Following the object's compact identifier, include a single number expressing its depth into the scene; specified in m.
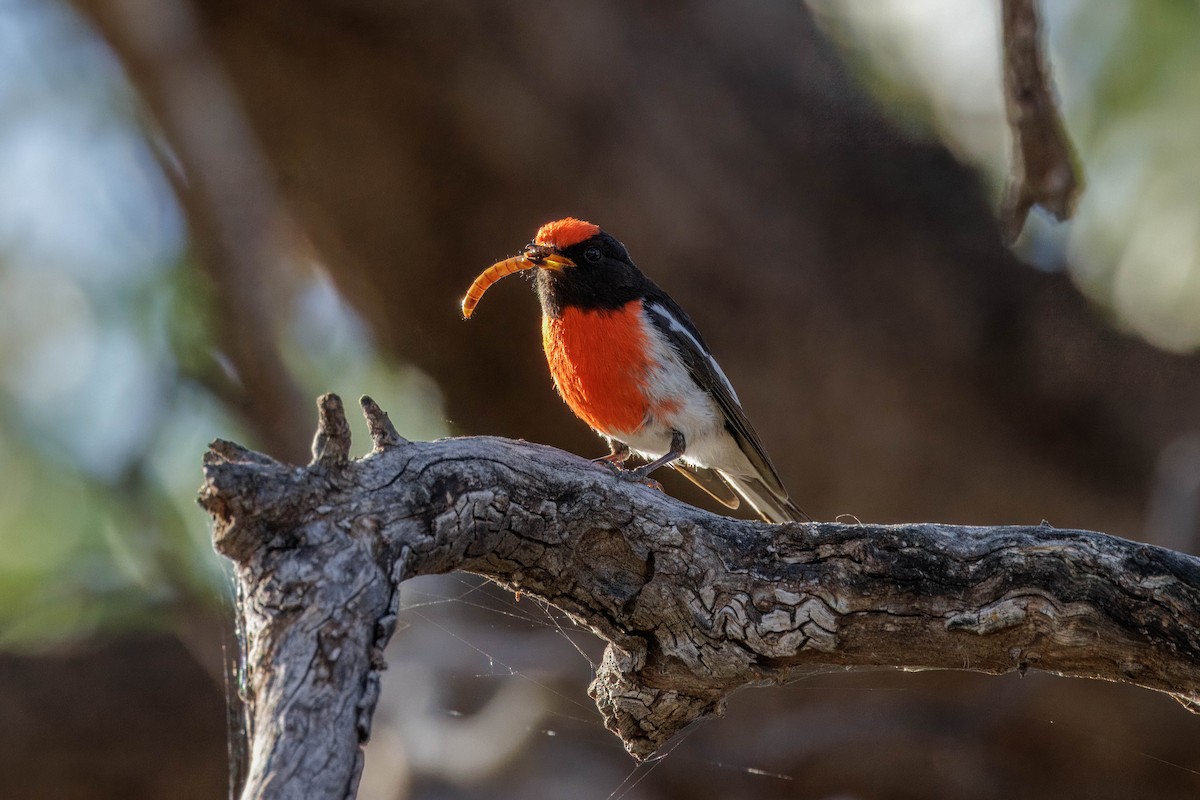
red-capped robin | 7.55
